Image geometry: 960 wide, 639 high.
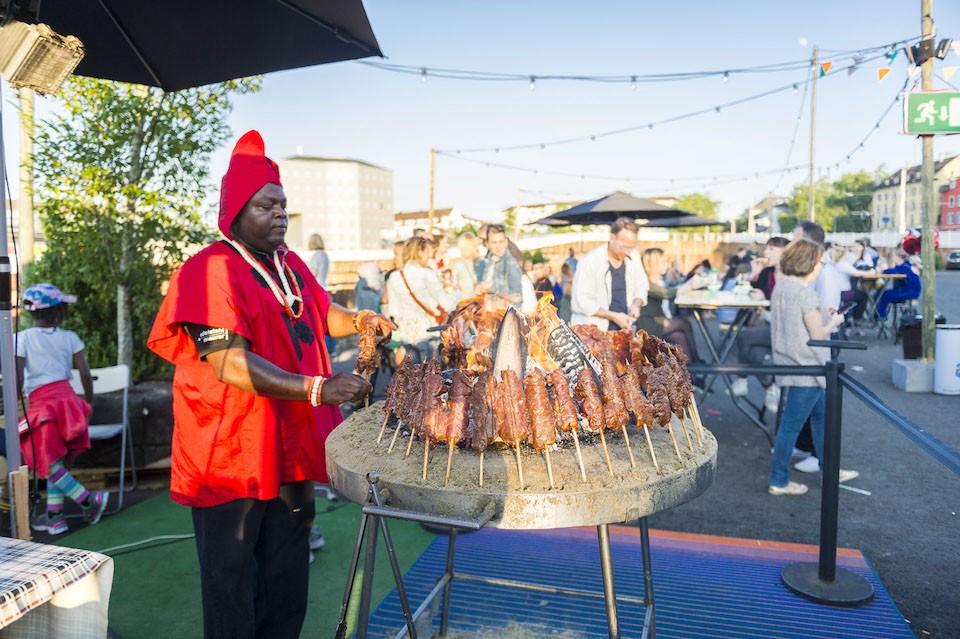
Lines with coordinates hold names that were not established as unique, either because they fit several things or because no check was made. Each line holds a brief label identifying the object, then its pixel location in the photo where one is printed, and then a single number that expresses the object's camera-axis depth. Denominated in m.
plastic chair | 5.38
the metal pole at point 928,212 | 8.88
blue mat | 3.42
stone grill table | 1.97
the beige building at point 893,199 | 71.31
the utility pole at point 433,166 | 30.12
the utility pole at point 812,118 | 26.13
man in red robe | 2.29
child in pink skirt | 4.61
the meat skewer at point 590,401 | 2.39
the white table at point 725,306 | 7.92
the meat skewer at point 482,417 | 2.25
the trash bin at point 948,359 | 8.77
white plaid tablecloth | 1.72
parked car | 42.96
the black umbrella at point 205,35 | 3.21
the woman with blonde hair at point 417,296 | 7.30
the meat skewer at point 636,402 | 2.43
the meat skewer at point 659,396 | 2.48
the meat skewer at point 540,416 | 2.21
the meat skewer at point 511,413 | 2.25
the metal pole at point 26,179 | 6.12
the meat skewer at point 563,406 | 2.29
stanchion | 3.68
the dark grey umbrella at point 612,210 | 12.70
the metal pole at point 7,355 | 2.81
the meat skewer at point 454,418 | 2.20
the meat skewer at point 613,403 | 2.39
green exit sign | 8.09
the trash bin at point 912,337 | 9.68
